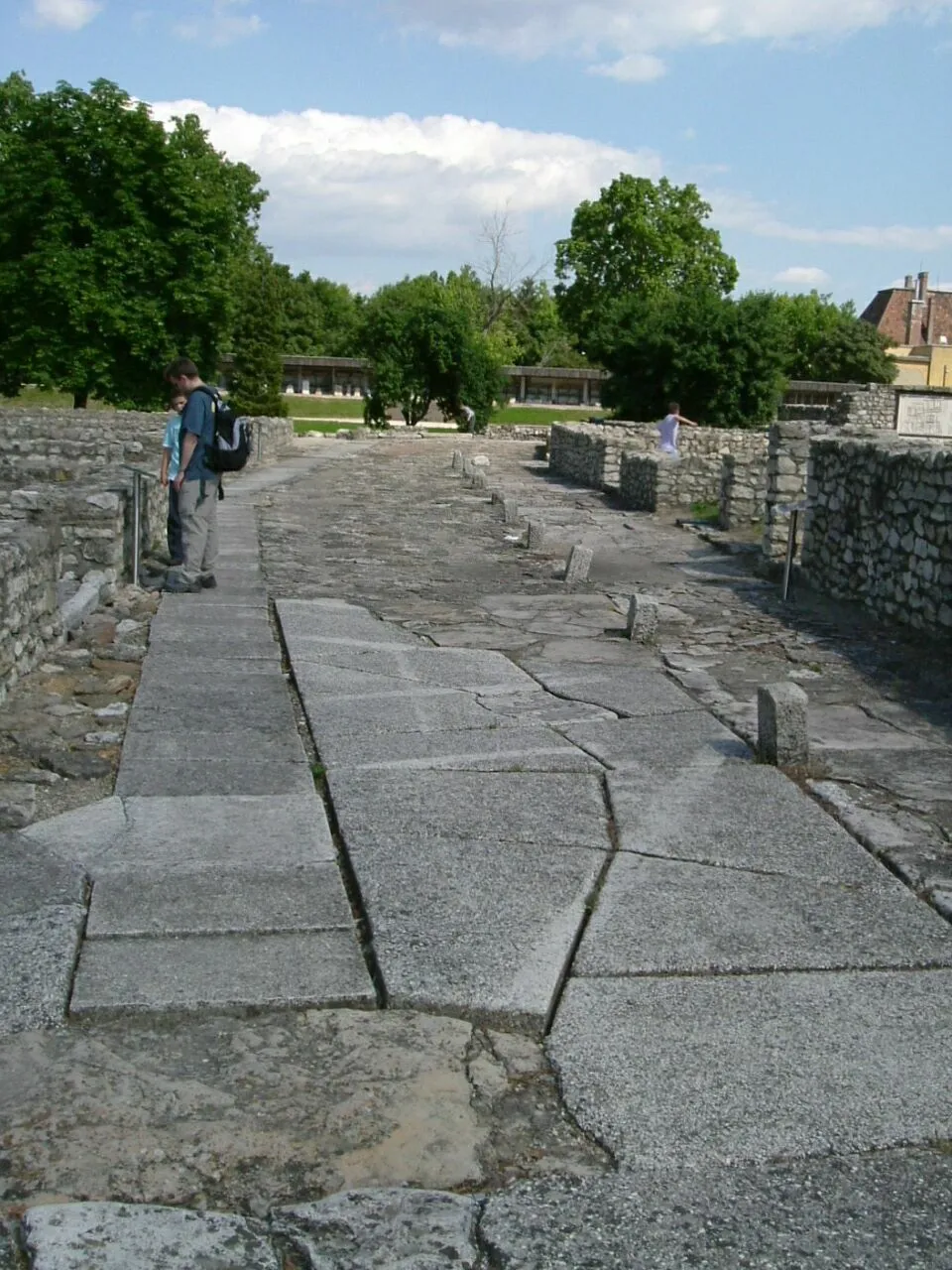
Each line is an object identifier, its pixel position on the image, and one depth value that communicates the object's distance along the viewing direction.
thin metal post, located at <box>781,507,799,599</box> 10.57
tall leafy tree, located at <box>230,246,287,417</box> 43.81
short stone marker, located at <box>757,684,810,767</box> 5.51
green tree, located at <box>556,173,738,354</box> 71.69
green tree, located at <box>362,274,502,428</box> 44.72
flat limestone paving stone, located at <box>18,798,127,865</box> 4.36
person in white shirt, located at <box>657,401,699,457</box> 23.33
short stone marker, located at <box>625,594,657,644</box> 8.55
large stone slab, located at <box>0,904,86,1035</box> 3.18
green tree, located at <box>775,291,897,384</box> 73.94
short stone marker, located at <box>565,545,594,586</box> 11.17
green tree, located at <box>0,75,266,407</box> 40.50
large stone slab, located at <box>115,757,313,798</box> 5.06
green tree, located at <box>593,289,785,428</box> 35.03
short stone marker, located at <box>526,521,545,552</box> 13.60
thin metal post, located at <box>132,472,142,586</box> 9.85
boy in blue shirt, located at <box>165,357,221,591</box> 9.44
